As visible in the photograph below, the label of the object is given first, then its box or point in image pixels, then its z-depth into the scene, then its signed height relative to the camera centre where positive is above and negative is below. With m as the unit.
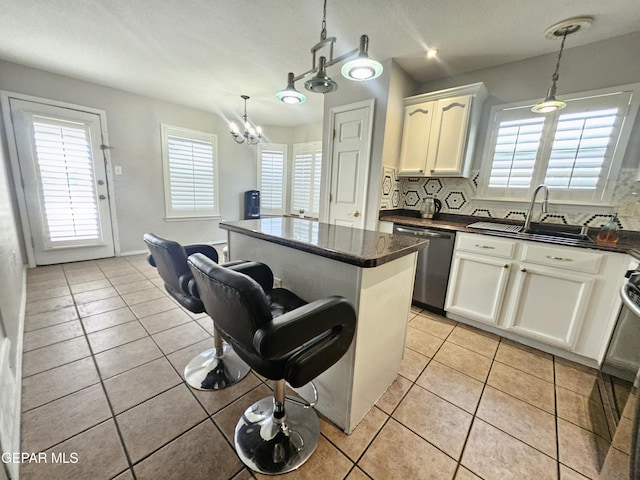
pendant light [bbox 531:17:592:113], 1.78 +1.33
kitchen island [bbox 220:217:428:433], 1.12 -0.45
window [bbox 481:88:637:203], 2.02 +0.53
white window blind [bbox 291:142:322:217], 4.94 +0.31
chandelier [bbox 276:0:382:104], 1.29 +0.69
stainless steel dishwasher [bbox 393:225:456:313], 2.32 -0.62
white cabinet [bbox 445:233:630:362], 1.71 -0.62
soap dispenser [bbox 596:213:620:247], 1.83 -0.17
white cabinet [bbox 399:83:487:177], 2.38 +0.70
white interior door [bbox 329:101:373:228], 2.67 +0.37
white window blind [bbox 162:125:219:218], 4.13 +0.23
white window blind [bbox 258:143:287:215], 5.23 +0.30
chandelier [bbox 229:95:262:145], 3.92 +1.00
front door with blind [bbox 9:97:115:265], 3.01 -0.04
